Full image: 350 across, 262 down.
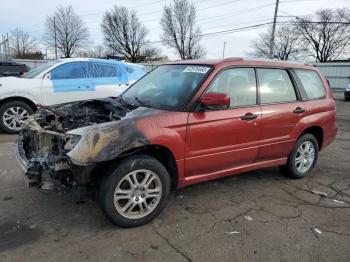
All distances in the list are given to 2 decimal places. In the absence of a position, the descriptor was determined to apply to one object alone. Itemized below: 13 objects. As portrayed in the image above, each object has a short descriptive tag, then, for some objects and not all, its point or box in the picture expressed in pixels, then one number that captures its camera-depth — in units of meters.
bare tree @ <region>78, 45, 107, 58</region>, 61.22
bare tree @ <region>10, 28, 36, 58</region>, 63.39
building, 32.34
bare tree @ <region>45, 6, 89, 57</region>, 59.56
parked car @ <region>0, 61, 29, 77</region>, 16.48
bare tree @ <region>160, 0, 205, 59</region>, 58.88
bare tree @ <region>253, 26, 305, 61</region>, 60.28
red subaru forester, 3.54
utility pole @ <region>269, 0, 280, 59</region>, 28.39
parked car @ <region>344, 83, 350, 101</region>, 20.77
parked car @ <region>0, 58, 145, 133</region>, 8.12
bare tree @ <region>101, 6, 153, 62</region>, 62.16
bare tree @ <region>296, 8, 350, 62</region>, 58.43
